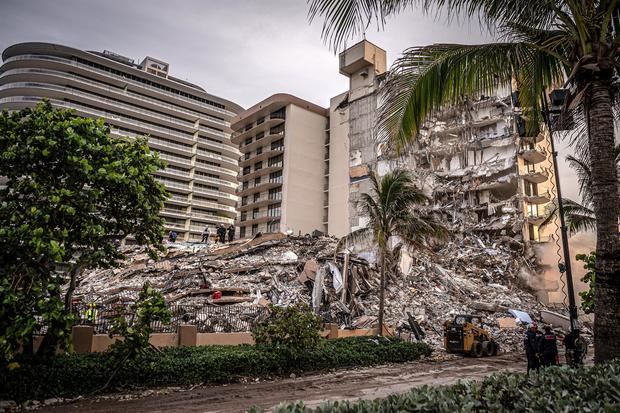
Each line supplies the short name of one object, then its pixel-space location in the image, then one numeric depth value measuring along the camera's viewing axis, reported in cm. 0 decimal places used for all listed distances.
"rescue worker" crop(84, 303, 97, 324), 1341
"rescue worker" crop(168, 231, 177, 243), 4162
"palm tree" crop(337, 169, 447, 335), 1856
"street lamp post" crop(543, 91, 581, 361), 1358
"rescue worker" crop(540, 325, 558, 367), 1164
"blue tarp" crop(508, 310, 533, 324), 2431
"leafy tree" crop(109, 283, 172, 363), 1078
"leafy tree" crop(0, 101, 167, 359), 930
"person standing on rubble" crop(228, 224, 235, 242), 4590
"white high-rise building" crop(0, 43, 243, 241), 6588
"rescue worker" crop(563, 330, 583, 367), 1220
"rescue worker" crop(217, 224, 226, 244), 4322
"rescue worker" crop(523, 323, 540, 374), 1259
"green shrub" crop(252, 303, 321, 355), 1395
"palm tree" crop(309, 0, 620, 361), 538
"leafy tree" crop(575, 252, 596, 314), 1812
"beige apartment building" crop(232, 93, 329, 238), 5709
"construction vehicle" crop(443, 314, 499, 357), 1927
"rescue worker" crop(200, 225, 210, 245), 4274
